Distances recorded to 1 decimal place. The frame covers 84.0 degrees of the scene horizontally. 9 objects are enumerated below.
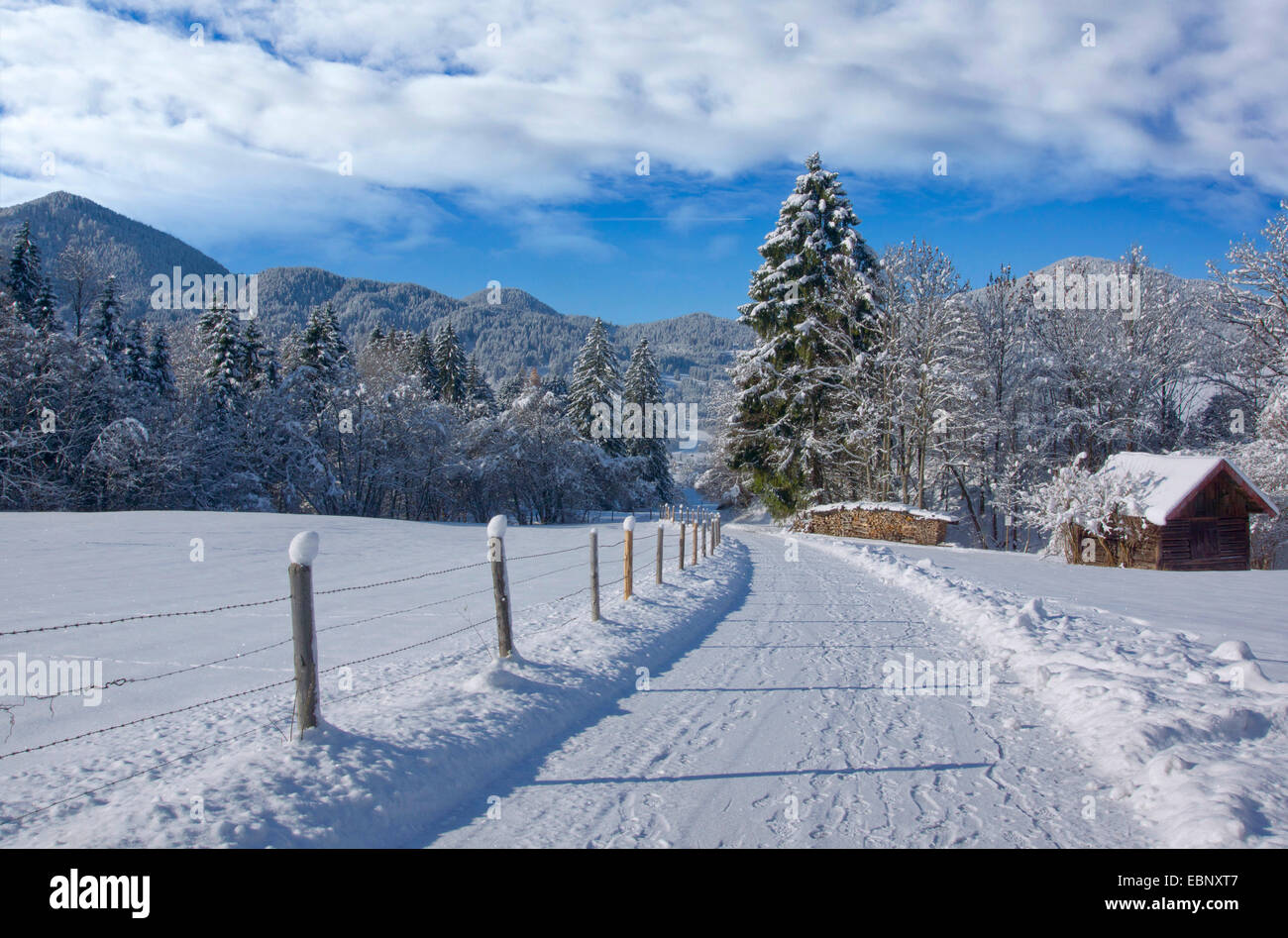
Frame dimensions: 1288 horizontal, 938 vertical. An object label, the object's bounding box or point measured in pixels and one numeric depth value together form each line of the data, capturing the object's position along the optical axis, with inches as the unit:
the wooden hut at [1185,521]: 949.8
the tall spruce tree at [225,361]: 1517.0
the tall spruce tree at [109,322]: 1395.2
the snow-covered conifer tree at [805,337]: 1349.7
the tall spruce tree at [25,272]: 1460.4
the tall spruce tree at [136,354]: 1429.6
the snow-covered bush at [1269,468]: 1103.6
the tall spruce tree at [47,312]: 1237.9
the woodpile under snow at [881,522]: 1167.0
